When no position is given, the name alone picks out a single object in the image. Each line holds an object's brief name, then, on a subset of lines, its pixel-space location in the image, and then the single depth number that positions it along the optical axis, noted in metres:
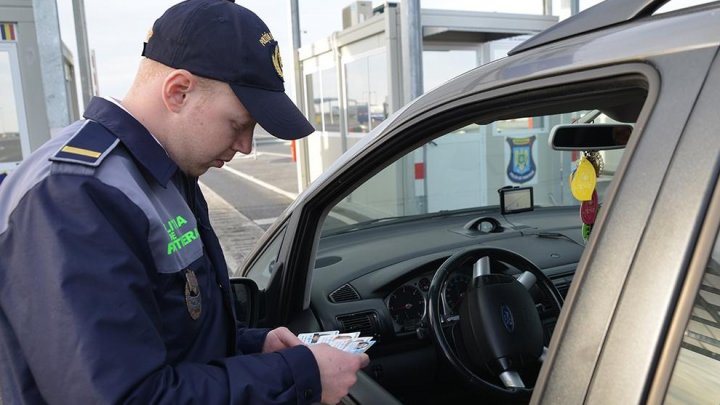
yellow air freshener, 1.53
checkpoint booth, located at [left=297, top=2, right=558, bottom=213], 6.73
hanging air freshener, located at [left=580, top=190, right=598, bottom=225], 1.92
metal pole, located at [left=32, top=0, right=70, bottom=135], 5.89
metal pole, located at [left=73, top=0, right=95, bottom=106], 8.23
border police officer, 0.98
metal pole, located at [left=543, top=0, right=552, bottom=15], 7.54
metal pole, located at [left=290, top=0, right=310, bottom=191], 10.09
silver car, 0.81
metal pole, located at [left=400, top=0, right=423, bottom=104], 6.38
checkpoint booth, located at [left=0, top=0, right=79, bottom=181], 6.26
